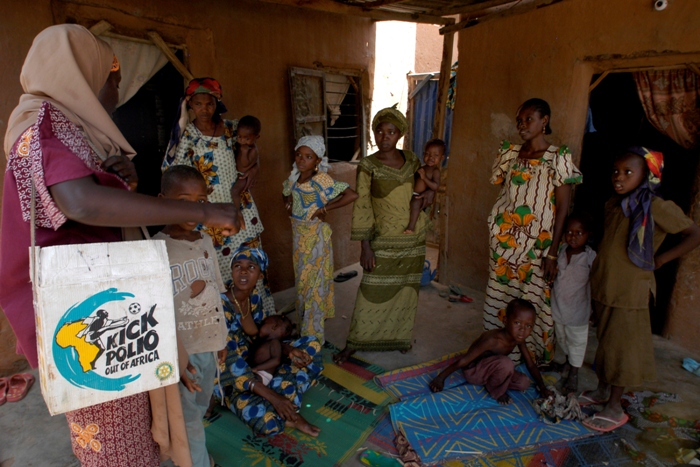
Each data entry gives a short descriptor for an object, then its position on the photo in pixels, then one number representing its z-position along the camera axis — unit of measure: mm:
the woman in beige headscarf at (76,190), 1147
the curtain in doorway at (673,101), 3342
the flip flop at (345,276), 5230
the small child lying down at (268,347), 2955
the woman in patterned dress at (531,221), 3033
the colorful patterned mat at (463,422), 2596
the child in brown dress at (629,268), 2555
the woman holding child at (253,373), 2701
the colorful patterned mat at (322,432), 2508
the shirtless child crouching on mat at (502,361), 2984
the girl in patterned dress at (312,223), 3500
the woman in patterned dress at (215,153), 3393
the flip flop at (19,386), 2957
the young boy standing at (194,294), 1896
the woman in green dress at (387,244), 3303
